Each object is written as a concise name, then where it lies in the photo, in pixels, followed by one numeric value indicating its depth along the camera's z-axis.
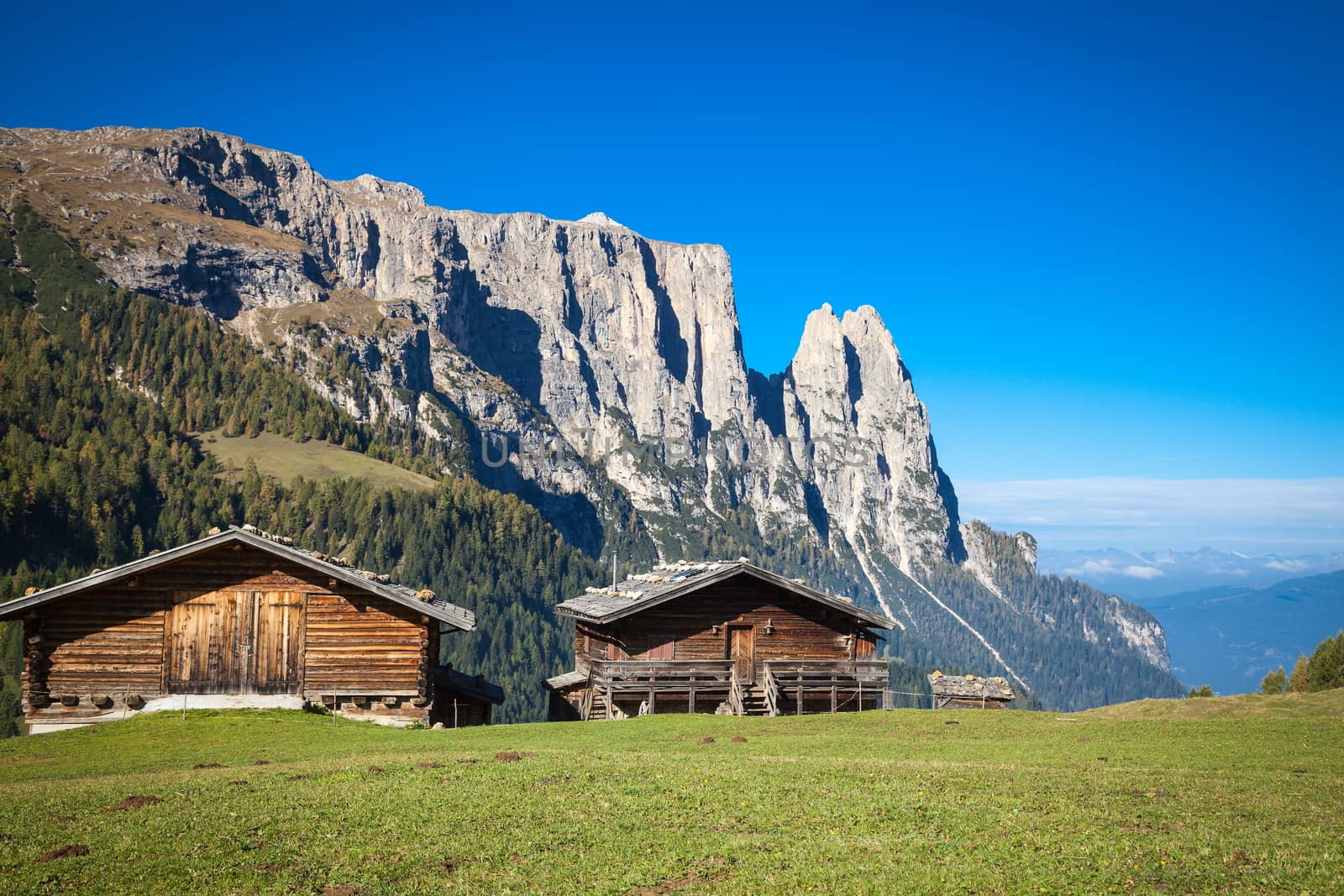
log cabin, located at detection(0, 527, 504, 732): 36.12
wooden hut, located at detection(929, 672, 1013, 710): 63.12
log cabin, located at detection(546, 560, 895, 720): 43.69
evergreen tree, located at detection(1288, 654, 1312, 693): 99.06
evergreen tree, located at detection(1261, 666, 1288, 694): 108.75
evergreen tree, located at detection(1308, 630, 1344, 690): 94.81
